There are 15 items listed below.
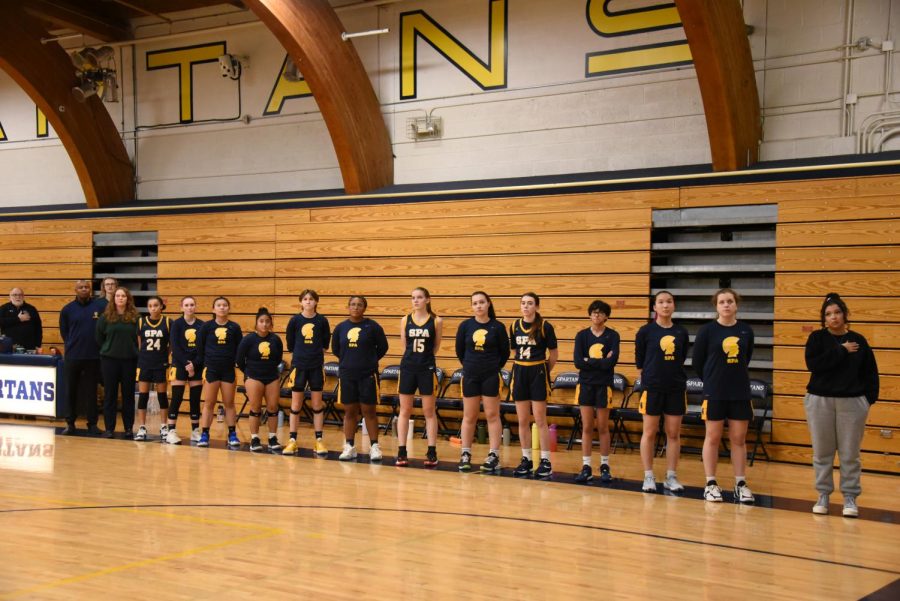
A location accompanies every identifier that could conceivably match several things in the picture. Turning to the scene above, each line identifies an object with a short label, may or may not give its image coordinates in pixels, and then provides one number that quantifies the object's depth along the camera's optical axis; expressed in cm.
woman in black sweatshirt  689
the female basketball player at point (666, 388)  785
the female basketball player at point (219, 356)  1008
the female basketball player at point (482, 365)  878
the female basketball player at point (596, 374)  842
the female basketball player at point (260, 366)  983
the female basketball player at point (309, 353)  974
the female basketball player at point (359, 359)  923
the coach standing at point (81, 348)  1111
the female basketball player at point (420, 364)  902
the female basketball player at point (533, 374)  859
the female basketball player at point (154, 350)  1050
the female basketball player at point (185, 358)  1023
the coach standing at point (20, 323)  1347
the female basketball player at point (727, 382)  740
